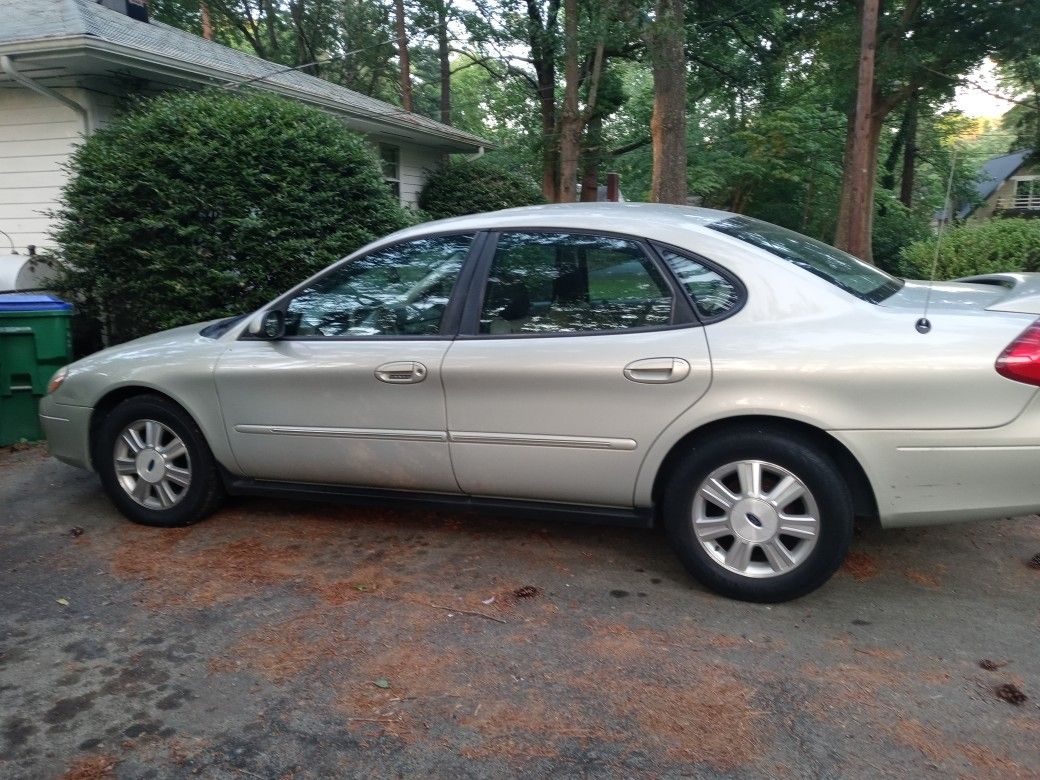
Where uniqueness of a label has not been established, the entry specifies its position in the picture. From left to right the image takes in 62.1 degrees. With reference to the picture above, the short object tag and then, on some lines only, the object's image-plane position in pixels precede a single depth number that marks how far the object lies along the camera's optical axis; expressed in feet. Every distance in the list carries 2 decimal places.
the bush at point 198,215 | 24.27
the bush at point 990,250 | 32.76
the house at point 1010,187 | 130.31
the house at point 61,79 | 27.78
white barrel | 25.26
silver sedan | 10.78
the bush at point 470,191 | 50.80
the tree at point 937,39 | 52.70
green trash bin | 20.94
